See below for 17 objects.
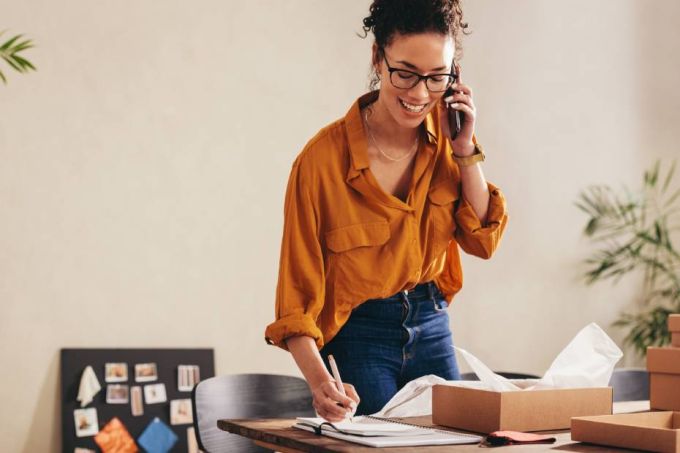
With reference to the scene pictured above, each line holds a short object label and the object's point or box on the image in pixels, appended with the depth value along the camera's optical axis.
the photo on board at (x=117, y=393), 3.47
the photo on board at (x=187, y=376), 3.63
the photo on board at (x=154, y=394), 3.55
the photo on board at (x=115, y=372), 3.48
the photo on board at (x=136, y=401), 3.51
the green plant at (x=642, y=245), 4.88
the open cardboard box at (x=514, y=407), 1.40
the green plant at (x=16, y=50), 2.42
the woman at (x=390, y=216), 1.80
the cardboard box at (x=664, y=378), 1.77
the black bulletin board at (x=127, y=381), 3.40
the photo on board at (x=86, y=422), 3.39
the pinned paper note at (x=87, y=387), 3.41
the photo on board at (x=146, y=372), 3.55
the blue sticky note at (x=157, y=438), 3.51
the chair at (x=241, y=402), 2.17
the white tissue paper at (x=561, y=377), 1.55
